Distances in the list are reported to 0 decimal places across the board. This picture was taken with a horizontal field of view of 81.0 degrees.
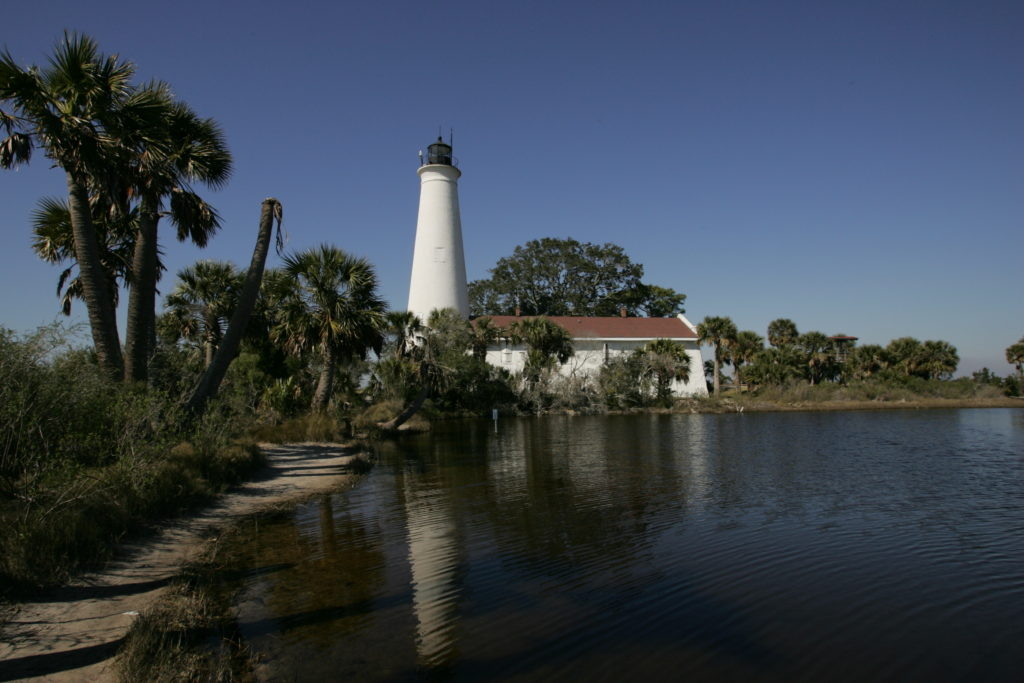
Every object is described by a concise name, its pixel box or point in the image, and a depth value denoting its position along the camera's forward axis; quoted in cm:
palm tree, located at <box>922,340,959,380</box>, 5653
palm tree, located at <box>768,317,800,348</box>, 6103
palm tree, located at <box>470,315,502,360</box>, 4144
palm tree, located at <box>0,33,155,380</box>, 1175
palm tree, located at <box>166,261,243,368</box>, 2567
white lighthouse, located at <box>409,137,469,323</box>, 4309
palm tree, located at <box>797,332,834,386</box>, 5950
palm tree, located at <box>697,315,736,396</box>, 5519
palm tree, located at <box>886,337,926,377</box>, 5712
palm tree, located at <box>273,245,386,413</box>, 2362
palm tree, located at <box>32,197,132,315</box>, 1527
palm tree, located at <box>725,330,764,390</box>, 5688
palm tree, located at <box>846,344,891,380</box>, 5756
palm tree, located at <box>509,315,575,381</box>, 4459
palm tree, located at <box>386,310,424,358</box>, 3081
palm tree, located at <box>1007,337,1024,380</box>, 5978
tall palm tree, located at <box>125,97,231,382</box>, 1370
